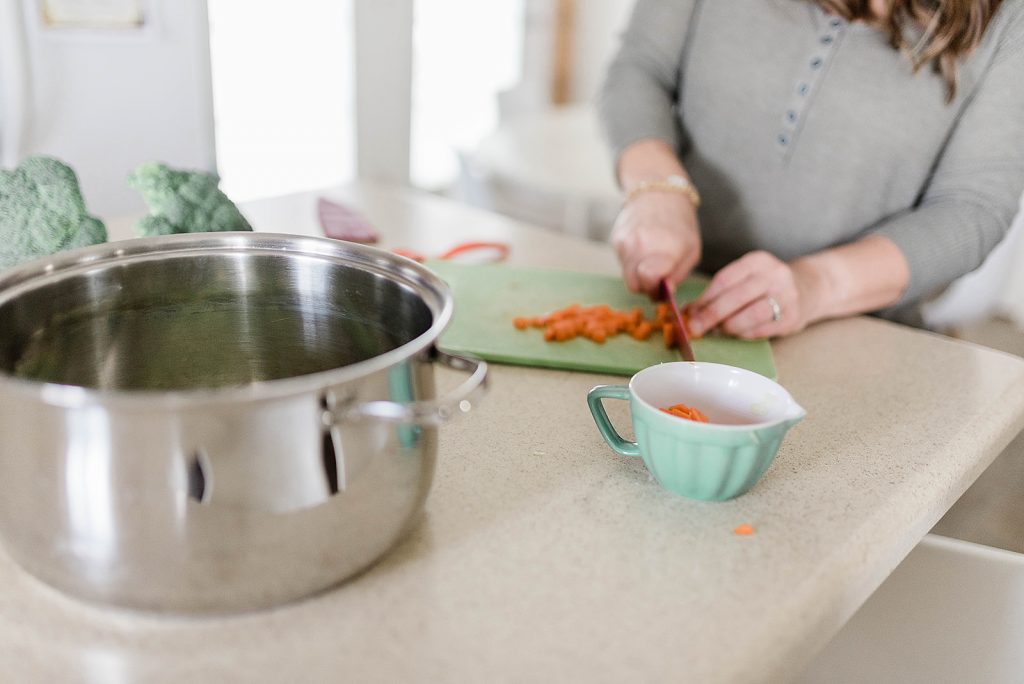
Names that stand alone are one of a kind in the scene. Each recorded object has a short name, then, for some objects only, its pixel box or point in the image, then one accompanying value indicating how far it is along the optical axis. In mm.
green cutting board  909
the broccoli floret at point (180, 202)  837
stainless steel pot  466
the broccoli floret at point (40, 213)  747
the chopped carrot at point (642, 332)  962
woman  1041
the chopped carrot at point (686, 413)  677
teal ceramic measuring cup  635
